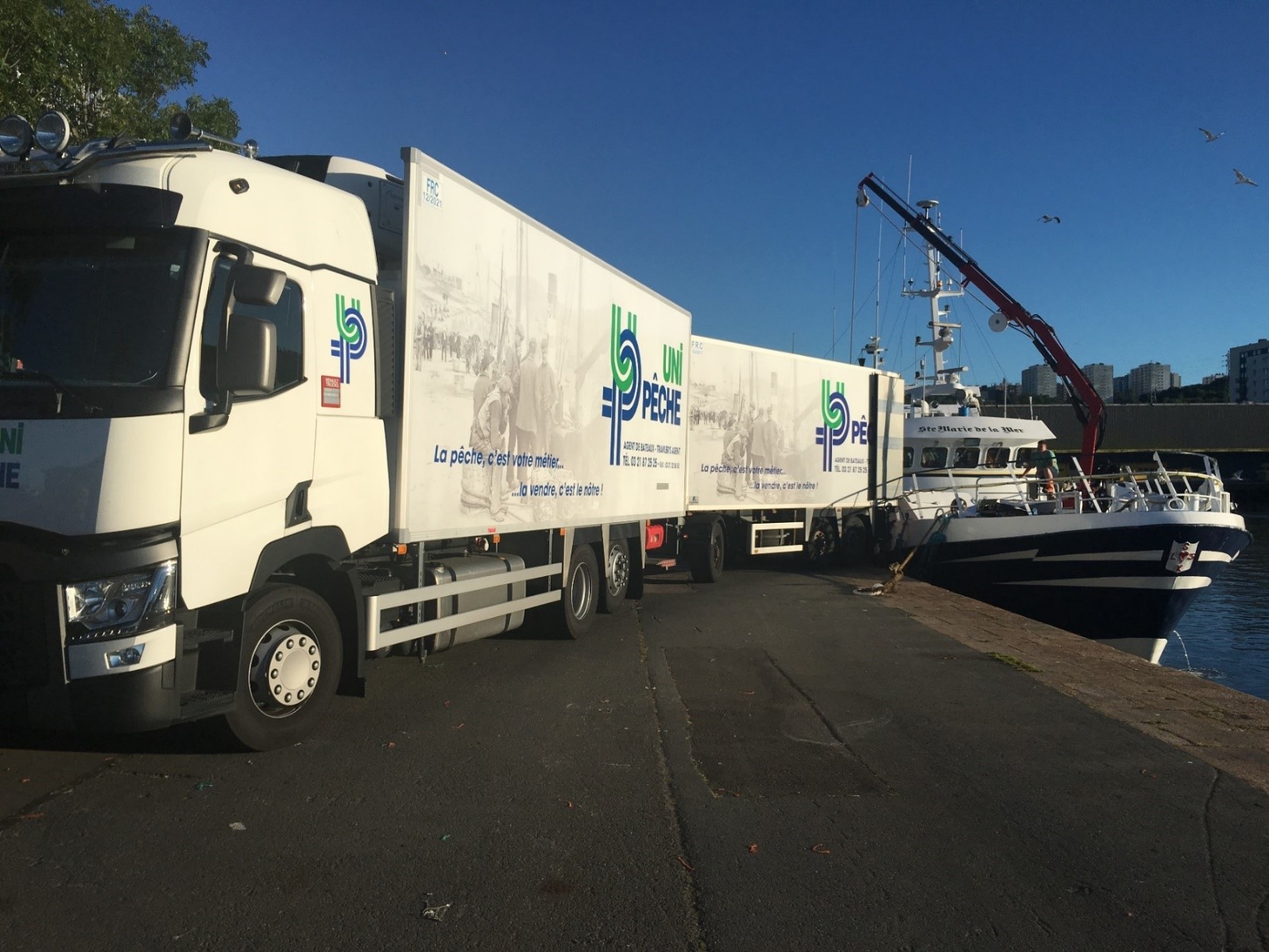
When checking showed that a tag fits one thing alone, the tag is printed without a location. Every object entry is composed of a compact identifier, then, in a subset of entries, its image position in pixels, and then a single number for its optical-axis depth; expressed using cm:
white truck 453
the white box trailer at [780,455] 1520
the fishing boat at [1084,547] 1423
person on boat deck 1873
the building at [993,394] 6462
